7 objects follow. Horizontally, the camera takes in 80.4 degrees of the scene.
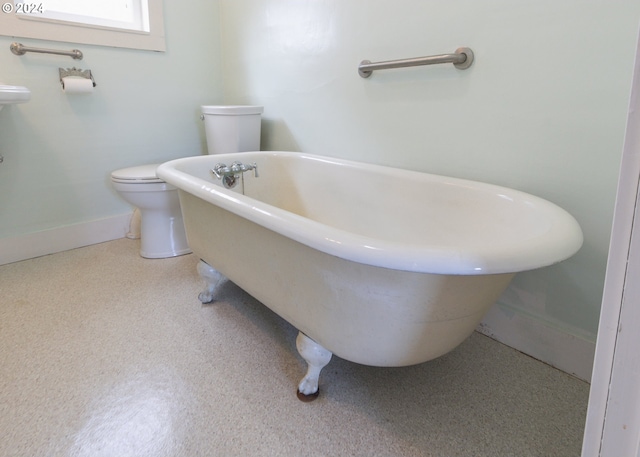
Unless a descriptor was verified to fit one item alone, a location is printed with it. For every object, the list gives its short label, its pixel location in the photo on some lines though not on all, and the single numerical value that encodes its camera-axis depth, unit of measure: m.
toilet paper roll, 1.80
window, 1.71
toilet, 1.80
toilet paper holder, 1.86
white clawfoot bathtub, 0.69
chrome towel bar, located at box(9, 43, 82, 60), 1.71
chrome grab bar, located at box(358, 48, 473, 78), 1.24
